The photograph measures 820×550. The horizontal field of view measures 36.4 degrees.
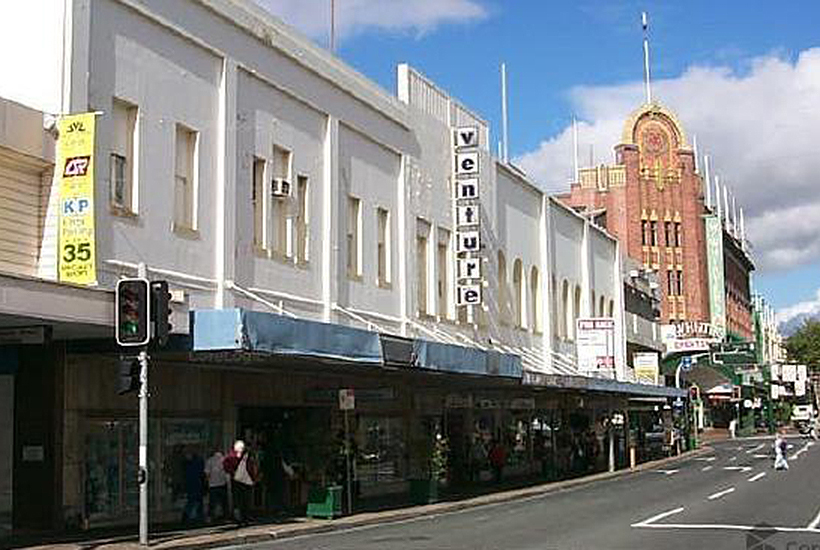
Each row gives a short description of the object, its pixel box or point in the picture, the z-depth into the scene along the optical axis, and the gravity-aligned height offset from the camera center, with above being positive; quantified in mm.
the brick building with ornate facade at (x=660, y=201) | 94562 +17660
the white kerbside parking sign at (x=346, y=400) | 26203 +779
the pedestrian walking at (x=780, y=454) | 42888 -741
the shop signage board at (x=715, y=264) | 98000 +13190
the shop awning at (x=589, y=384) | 36750 +1673
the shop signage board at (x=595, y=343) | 45438 +3318
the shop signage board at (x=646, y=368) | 58375 +3086
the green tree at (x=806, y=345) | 135875 +9535
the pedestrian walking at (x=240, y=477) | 22844 -704
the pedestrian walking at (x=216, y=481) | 23391 -795
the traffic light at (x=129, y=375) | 18766 +972
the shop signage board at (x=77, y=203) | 19453 +3683
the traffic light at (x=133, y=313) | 18531 +1882
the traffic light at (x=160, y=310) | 18734 +1937
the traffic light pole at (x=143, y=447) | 18500 -109
